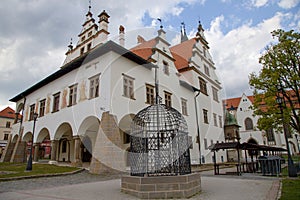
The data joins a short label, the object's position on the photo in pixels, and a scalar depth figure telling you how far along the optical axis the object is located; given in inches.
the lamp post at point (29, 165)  516.7
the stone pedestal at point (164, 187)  239.3
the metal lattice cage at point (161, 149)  278.8
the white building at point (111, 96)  560.7
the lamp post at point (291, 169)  415.6
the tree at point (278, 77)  634.2
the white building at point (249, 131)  1644.9
